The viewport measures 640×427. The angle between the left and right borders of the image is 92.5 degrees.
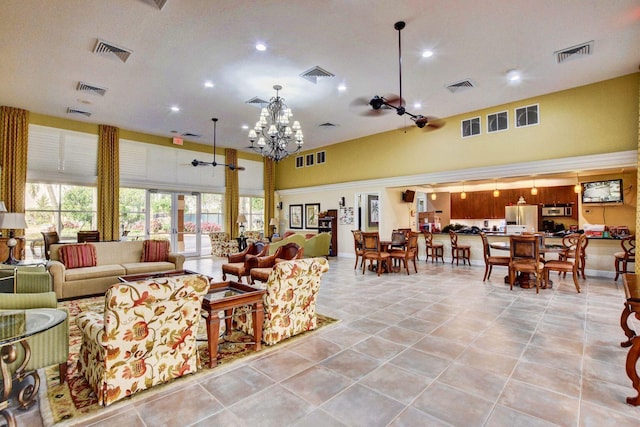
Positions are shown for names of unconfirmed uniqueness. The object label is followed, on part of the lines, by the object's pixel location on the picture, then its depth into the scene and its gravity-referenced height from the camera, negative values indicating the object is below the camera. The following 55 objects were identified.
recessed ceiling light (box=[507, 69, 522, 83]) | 5.70 +2.68
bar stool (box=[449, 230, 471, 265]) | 8.34 -0.92
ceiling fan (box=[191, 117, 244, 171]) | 8.40 +2.51
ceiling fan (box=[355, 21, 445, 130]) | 4.06 +1.67
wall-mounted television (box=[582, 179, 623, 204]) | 7.57 +0.60
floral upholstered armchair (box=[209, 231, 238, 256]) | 10.74 -0.85
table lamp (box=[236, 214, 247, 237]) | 11.10 +0.02
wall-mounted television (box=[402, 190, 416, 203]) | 10.00 +0.72
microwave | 9.70 +0.15
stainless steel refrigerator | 10.23 +0.03
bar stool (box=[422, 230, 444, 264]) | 8.80 -0.85
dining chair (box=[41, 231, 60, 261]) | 6.91 -0.35
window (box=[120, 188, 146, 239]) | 9.30 +0.35
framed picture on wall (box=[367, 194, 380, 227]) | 10.22 +0.32
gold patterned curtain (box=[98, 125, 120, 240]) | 8.55 +1.15
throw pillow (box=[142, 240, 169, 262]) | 6.21 -0.59
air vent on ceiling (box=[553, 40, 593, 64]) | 4.80 +2.65
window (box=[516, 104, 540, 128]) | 6.95 +2.30
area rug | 2.11 -1.30
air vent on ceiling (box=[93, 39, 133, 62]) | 4.65 +2.72
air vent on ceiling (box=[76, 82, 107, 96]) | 6.11 +2.75
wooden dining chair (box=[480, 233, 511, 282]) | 5.99 -0.86
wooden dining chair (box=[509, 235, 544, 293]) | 5.37 -0.74
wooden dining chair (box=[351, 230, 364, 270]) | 7.54 -0.58
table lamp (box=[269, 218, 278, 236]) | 12.08 -0.18
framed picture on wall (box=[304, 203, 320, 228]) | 11.73 +0.21
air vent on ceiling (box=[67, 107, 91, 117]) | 7.46 +2.77
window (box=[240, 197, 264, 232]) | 12.45 +0.39
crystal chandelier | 5.76 +1.82
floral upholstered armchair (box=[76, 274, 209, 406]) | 2.16 -0.86
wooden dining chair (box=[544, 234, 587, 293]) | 5.37 -0.89
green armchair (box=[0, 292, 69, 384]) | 2.19 -0.93
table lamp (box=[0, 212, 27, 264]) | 5.37 +0.04
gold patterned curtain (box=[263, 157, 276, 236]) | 12.63 +1.17
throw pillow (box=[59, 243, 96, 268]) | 5.33 -0.57
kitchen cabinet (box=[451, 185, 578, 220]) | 9.76 +0.57
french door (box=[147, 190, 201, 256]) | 9.97 +0.08
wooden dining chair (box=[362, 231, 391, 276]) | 6.97 -0.75
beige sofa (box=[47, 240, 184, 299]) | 4.94 -0.81
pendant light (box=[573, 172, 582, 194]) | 7.69 +0.71
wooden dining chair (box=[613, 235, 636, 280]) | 5.81 -0.77
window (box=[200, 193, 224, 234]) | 11.05 +0.29
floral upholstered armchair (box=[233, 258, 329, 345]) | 3.16 -0.89
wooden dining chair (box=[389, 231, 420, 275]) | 7.08 -0.80
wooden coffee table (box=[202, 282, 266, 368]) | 2.72 -0.78
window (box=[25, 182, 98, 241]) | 7.82 +0.38
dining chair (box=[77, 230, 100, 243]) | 7.73 -0.33
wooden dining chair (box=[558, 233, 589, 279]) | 5.94 -0.66
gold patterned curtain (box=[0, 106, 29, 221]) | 7.14 +1.60
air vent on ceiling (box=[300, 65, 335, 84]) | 5.46 +2.68
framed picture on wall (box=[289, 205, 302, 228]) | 12.36 +0.15
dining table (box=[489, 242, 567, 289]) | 5.62 -1.19
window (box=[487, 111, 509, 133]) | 7.38 +2.32
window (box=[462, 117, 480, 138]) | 7.82 +2.33
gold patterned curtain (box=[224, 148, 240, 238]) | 11.45 +0.93
